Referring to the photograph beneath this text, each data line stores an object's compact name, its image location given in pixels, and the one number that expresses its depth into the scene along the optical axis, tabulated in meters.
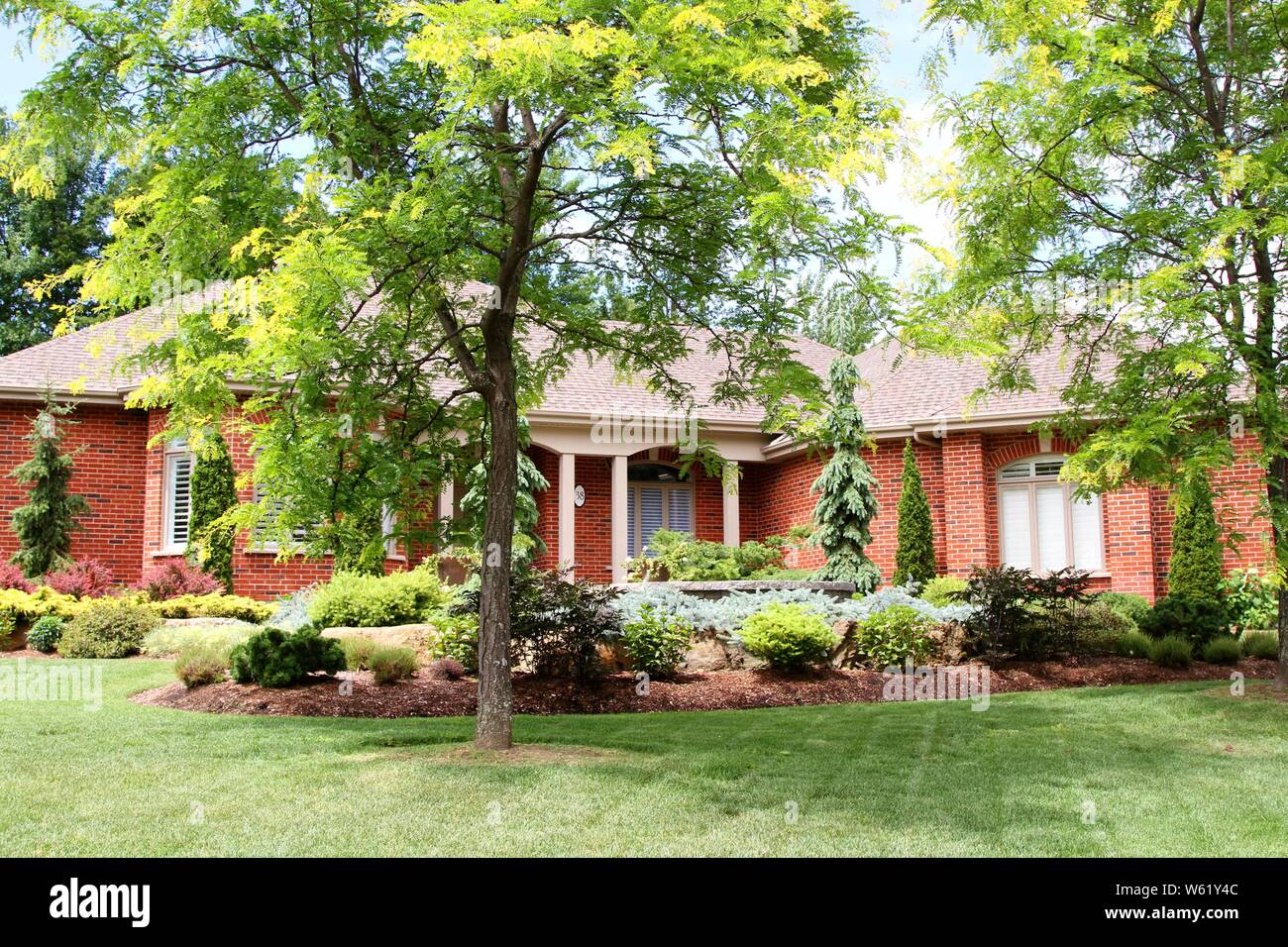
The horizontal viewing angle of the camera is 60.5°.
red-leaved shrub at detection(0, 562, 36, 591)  15.57
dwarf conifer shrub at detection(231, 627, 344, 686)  10.66
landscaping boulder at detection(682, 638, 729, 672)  12.16
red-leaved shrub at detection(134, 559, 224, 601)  15.94
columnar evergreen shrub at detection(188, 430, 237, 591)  16.66
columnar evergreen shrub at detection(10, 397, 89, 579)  16.81
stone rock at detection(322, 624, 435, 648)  12.10
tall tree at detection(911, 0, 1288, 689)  9.45
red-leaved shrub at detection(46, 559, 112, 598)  15.73
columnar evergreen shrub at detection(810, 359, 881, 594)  17.23
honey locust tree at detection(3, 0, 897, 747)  6.35
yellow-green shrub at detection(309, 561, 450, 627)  13.32
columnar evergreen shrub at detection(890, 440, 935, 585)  17.84
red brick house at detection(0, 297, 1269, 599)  17.58
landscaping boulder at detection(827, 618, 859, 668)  12.28
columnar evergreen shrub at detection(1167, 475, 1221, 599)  16.16
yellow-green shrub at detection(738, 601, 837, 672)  11.57
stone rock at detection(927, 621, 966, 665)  12.62
